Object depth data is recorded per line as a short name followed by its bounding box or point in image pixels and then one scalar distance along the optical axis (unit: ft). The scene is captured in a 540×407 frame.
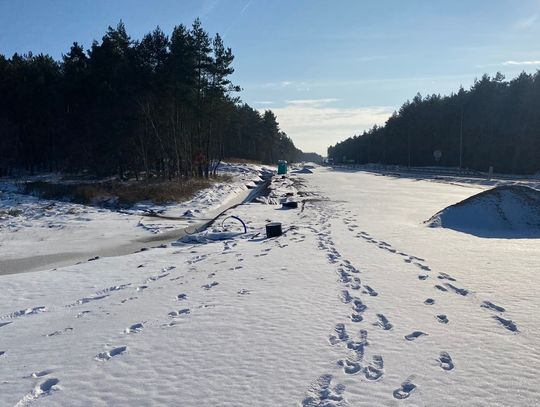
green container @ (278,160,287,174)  229.86
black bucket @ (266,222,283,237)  47.16
